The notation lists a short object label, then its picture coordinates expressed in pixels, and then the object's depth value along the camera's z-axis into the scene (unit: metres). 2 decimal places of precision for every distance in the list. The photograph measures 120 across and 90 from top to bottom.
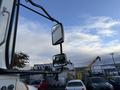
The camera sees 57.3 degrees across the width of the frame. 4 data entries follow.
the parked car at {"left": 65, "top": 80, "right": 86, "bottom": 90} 9.04
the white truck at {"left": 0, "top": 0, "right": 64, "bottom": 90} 1.01
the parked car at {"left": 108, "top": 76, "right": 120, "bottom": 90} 10.90
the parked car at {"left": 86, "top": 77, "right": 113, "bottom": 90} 9.65
